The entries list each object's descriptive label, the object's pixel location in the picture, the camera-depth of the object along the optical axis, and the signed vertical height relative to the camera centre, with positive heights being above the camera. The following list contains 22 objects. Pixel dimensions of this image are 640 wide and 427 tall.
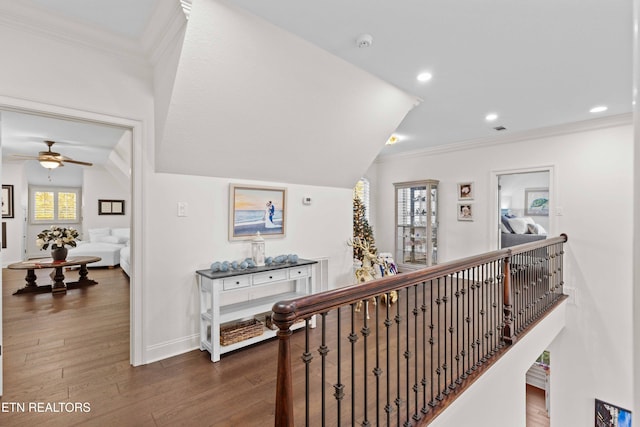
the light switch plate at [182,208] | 2.77 +0.03
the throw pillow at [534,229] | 6.61 -0.36
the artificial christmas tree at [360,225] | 5.44 -0.24
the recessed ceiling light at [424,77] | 2.83 +1.28
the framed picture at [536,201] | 7.89 +0.30
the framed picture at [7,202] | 6.91 +0.21
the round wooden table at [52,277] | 4.81 -1.08
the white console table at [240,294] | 2.63 -0.87
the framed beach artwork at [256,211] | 3.15 +0.01
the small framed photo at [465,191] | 5.27 +0.37
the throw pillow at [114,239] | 7.46 -0.69
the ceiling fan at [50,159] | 4.89 +0.85
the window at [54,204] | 8.09 +0.18
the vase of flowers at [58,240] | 5.12 -0.49
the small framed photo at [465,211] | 5.27 +0.01
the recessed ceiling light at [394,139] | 5.00 +1.21
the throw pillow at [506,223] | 6.45 -0.24
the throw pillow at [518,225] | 6.45 -0.27
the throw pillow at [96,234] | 7.72 -0.58
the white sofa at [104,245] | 6.73 -0.78
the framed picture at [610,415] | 4.07 -2.79
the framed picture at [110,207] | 8.16 +0.12
